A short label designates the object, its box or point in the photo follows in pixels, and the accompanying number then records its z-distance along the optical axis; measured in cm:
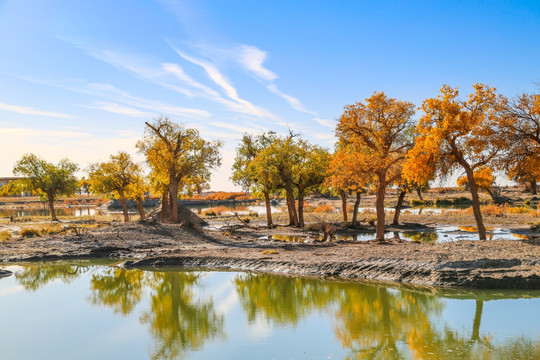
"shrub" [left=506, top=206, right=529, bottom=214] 5622
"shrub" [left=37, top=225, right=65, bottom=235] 3766
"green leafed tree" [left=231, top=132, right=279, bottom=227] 4453
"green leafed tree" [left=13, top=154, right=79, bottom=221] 6247
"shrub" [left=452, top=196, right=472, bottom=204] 8396
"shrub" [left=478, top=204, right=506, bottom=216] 5366
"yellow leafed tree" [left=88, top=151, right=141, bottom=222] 4888
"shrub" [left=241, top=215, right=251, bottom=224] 5326
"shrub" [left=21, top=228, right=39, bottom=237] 3700
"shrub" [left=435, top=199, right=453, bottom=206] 8356
